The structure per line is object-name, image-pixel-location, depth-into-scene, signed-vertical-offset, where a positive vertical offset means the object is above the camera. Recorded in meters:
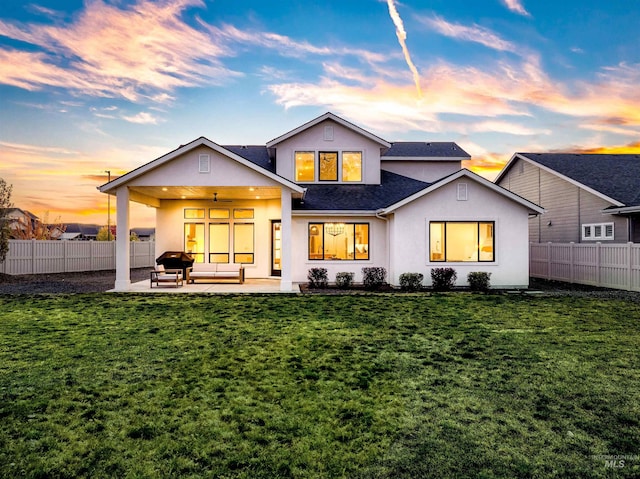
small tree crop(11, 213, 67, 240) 29.78 +1.44
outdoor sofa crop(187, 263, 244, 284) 15.55 -1.03
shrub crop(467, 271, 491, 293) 14.74 -1.23
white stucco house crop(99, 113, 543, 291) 13.95 +1.47
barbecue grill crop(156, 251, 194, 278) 16.56 -0.53
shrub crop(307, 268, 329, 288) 15.38 -1.20
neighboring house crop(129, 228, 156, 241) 90.54 +3.96
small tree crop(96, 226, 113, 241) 38.09 +1.18
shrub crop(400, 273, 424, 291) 14.76 -1.26
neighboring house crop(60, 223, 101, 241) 82.50 +4.19
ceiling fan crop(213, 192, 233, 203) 16.86 +2.12
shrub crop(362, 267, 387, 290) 15.34 -1.16
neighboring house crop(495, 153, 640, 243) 17.33 +2.68
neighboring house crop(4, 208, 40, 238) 29.32 +1.68
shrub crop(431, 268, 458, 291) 14.69 -1.15
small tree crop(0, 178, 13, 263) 17.75 +1.41
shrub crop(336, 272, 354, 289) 15.38 -1.24
